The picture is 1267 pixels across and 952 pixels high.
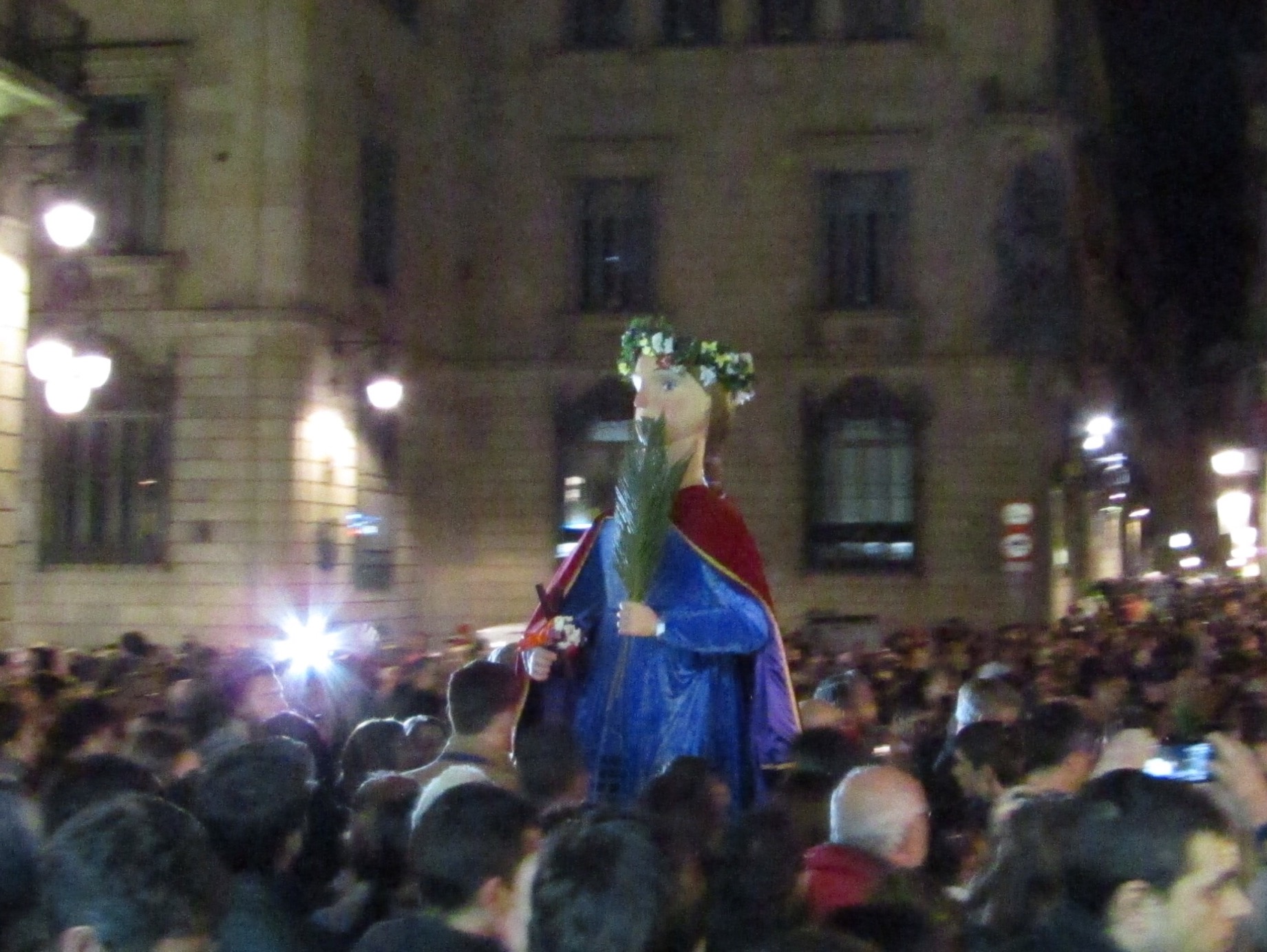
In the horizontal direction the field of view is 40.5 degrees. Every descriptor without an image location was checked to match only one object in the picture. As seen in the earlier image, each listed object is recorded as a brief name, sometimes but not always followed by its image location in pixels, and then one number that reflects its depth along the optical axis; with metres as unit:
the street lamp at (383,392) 21.73
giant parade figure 6.86
